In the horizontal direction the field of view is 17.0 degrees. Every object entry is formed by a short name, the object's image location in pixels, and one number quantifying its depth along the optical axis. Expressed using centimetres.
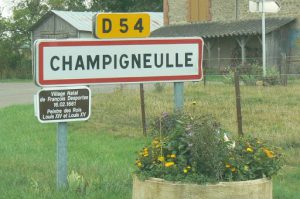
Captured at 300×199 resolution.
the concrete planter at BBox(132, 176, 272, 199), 811
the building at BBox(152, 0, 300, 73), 5867
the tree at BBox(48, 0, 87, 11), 10683
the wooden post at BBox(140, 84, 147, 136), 1923
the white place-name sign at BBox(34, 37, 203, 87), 989
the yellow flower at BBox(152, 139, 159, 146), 912
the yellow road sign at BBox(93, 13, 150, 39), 1012
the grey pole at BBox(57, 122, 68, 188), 1020
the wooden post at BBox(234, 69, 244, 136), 1663
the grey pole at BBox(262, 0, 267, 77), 3751
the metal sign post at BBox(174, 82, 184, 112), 1063
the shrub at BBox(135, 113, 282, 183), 836
